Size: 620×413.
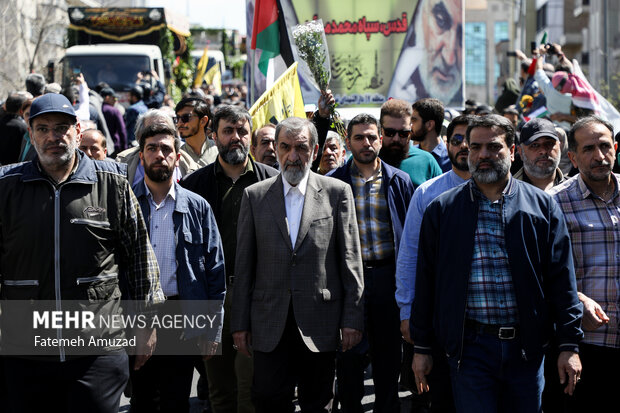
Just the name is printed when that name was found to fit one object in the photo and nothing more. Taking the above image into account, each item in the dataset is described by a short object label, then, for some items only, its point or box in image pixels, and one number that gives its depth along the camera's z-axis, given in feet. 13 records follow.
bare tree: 95.45
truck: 67.62
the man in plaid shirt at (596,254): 16.56
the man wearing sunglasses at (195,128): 25.70
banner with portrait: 45.32
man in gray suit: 17.37
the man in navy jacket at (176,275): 17.95
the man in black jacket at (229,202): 20.30
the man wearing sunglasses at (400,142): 22.48
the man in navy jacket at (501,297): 15.03
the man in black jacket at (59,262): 14.56
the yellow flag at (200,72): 95.43
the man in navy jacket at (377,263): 19.62
